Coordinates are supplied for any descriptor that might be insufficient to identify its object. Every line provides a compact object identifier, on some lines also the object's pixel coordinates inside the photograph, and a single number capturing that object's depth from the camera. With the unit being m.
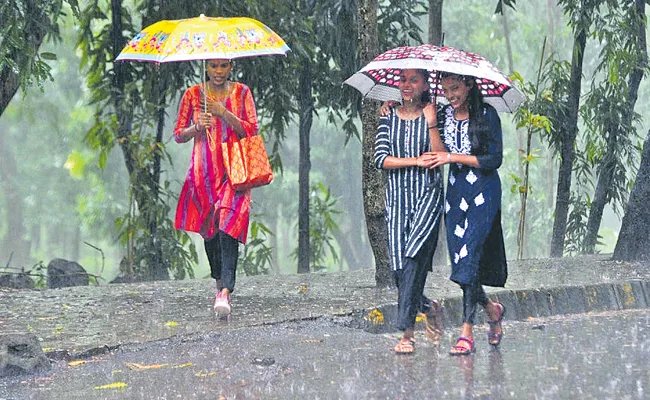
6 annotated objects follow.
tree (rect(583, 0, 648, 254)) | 30.09
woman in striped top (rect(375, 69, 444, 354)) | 14.08
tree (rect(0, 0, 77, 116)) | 20.02
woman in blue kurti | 13.94
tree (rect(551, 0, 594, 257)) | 29.31
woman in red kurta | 16.87
